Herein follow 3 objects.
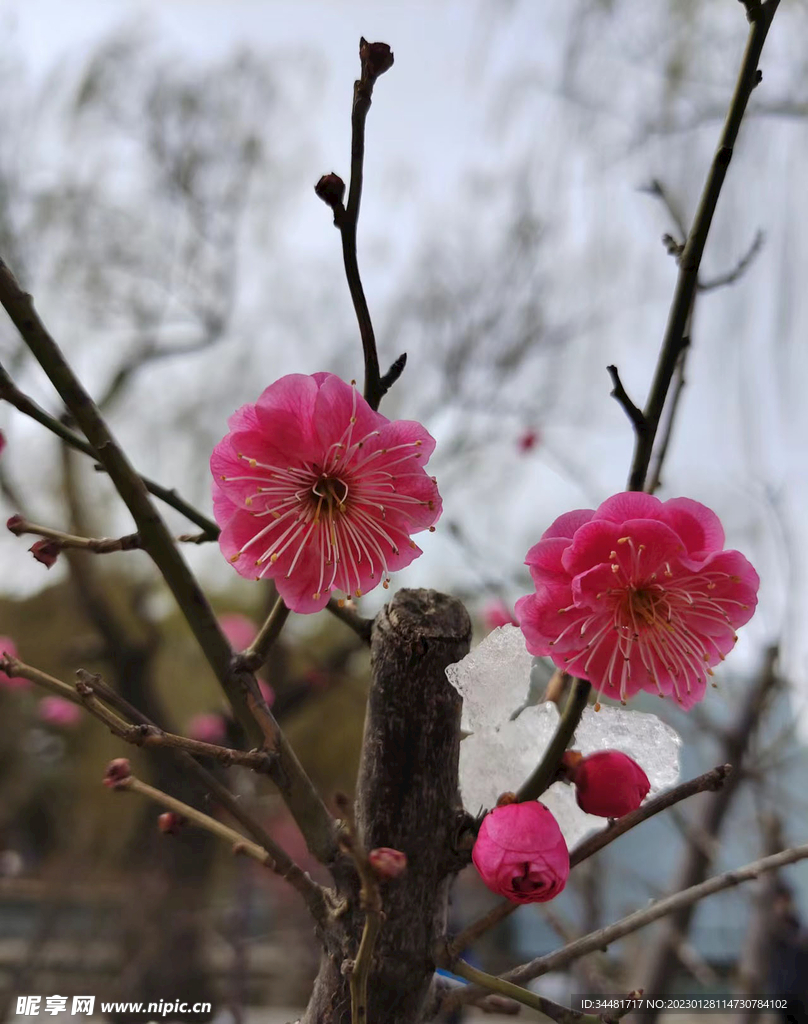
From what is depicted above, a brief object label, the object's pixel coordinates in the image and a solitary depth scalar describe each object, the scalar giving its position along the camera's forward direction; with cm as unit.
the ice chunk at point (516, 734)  17
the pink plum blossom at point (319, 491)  16
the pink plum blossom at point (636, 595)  16
